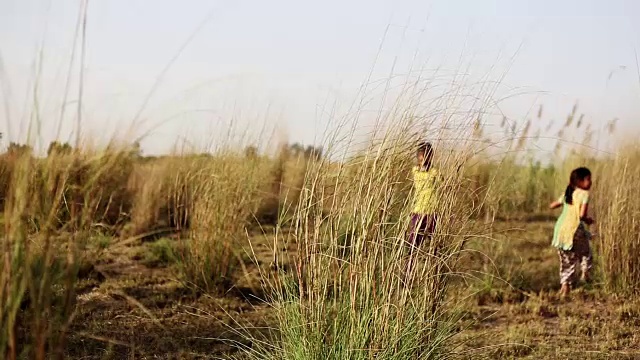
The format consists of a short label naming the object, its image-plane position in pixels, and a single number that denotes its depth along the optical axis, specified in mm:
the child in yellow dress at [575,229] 6127
